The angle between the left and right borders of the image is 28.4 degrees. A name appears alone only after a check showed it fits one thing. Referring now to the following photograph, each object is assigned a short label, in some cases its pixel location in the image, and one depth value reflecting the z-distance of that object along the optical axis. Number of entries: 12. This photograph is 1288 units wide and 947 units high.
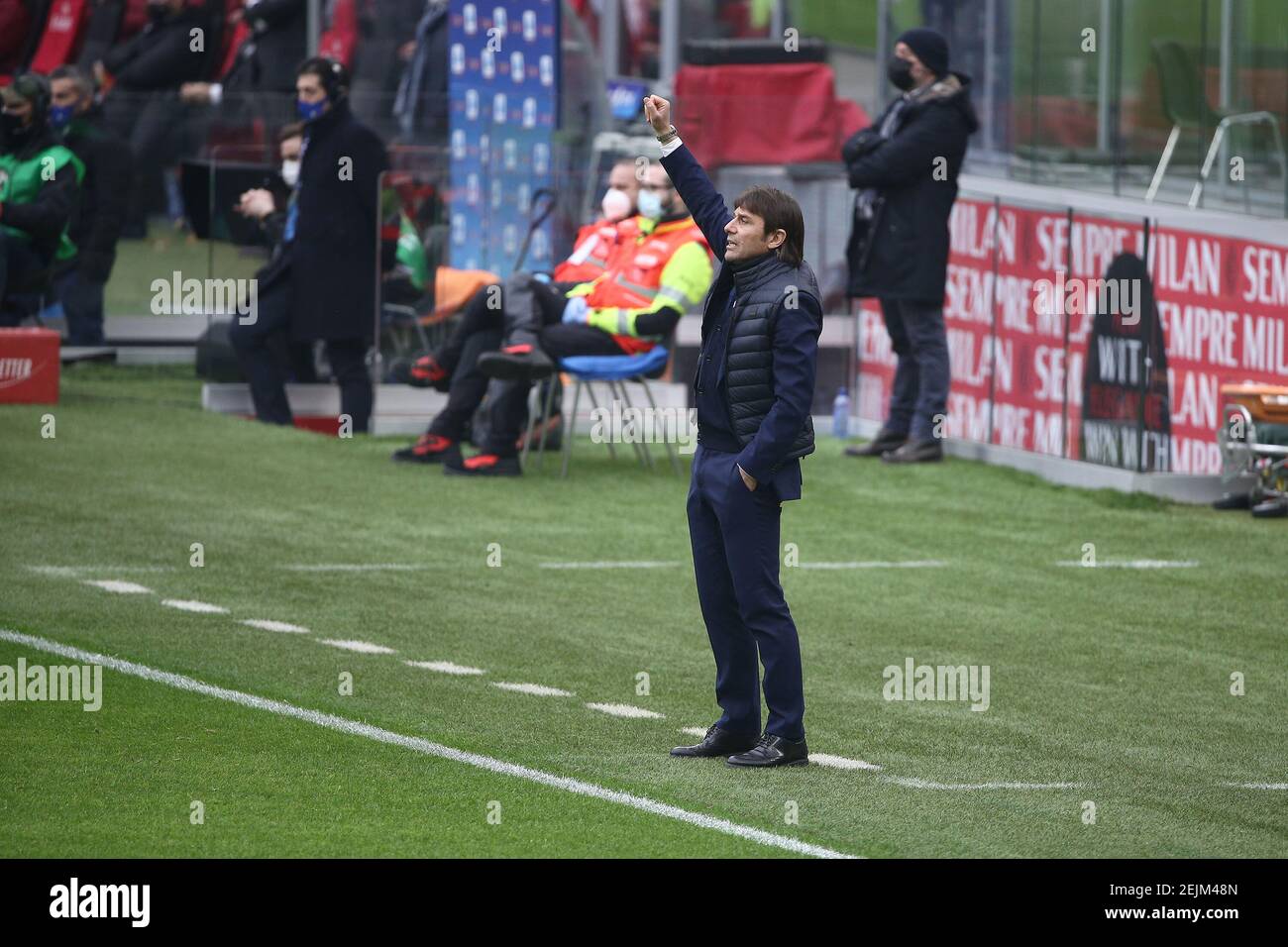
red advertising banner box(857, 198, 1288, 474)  15.09
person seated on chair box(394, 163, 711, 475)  15.37
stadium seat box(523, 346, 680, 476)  15.57
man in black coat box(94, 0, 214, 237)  22.44
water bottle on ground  18.05
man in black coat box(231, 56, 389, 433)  16.77
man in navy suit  8.39
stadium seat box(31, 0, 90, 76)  24.56
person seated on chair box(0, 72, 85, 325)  18.20
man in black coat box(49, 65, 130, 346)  19.64
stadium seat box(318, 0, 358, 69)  25.05
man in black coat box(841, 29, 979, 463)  16.30
